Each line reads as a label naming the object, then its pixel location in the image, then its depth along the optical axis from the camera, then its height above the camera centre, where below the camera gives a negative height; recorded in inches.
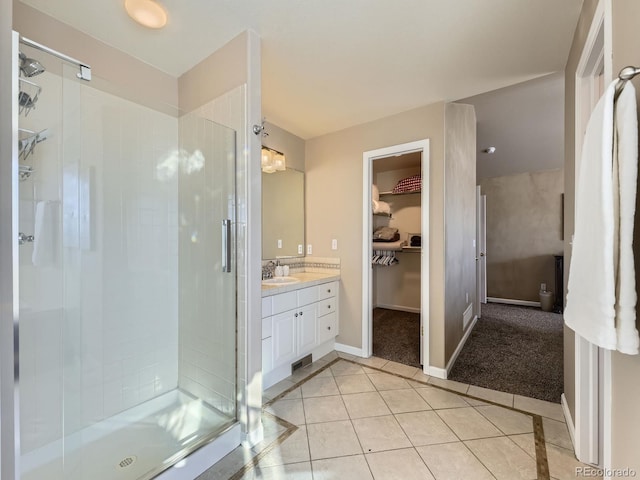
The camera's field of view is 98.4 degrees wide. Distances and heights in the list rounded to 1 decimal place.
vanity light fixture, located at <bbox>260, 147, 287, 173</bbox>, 108.0 +31.6
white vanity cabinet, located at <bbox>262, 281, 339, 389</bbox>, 87.2 -31.1
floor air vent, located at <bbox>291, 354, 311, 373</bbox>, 101.2 -46.5
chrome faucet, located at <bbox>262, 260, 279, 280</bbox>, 110.2 -12.1
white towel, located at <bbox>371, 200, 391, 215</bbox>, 155.8 +19.4
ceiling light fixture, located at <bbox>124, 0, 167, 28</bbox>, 57.4 +49.0
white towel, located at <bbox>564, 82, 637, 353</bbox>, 29.6 +0.1
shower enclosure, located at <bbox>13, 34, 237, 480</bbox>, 57.6 -10.3
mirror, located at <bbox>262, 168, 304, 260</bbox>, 111.7 +11.4
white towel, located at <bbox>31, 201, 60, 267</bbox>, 57.9 +1.1
